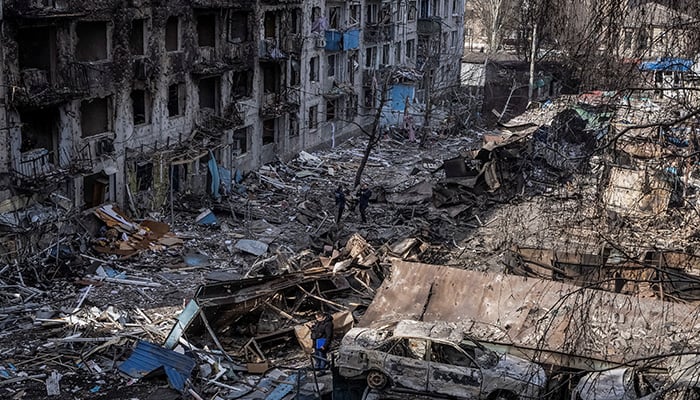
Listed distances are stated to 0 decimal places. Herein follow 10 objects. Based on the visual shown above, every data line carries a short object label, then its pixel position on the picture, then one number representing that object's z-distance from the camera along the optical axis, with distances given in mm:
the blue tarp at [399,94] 53000
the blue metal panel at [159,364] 18312
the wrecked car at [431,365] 15008
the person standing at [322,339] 18484
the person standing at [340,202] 31719
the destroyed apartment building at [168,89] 27562
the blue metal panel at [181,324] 19750
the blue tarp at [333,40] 45656
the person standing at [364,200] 32562
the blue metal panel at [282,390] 17594
